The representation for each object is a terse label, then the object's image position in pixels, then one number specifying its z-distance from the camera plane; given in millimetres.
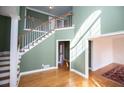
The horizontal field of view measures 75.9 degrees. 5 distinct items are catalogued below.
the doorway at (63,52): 6447
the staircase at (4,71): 2172
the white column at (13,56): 2097
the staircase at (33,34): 3761
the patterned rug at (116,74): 3214
